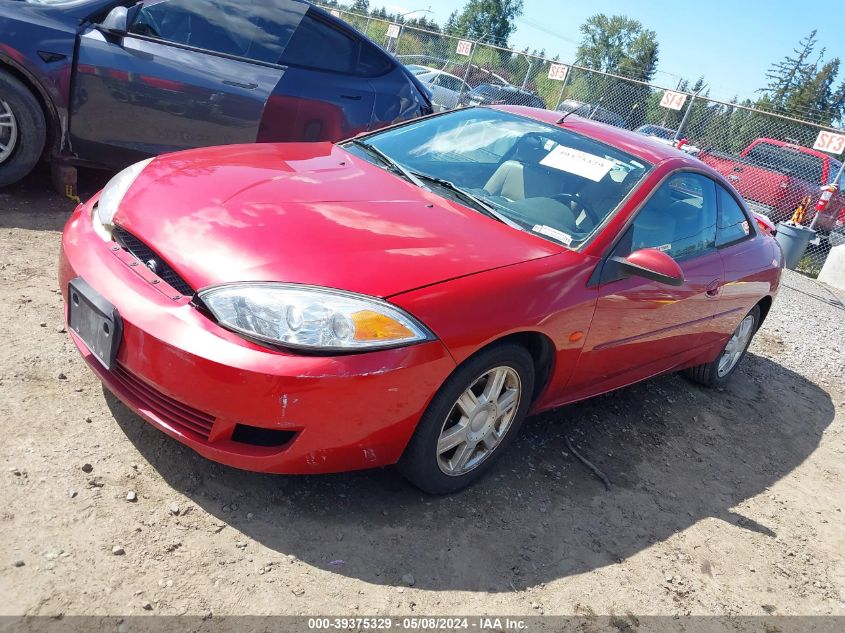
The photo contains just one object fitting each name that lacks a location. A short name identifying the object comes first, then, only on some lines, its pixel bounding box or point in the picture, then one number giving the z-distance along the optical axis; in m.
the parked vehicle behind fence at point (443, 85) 16.98
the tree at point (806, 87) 48.03
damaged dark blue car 4.25
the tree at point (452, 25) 58.30
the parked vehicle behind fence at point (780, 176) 11.73
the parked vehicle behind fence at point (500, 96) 16.77
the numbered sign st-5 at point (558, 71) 14.03
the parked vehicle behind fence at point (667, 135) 12.44
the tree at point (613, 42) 68.81
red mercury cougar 2.10
